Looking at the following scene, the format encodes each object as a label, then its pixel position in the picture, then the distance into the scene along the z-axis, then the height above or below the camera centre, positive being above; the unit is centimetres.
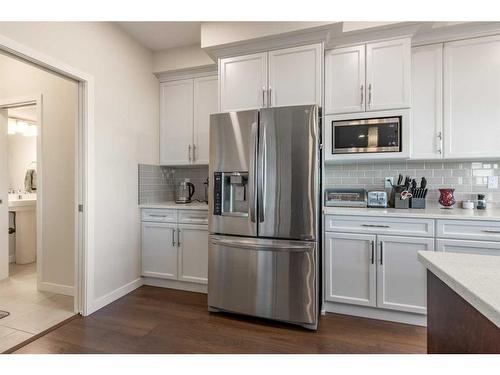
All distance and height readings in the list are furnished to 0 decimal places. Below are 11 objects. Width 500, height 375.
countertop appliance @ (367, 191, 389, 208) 257 -13
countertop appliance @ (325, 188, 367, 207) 264 -12
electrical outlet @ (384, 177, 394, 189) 273 +4
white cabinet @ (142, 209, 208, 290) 285 -67
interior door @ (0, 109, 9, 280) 320 -22
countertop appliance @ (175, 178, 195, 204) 328 -8
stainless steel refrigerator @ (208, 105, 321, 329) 211 -23
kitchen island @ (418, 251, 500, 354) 70 -36
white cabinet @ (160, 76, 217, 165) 316 +80
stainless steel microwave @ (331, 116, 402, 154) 238 +46
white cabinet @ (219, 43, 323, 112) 239 +98
